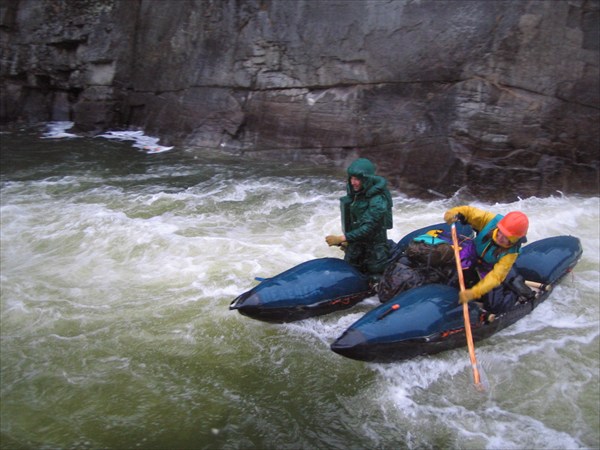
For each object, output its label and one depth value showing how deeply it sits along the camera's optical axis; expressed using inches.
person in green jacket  165.9
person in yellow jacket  149.4
